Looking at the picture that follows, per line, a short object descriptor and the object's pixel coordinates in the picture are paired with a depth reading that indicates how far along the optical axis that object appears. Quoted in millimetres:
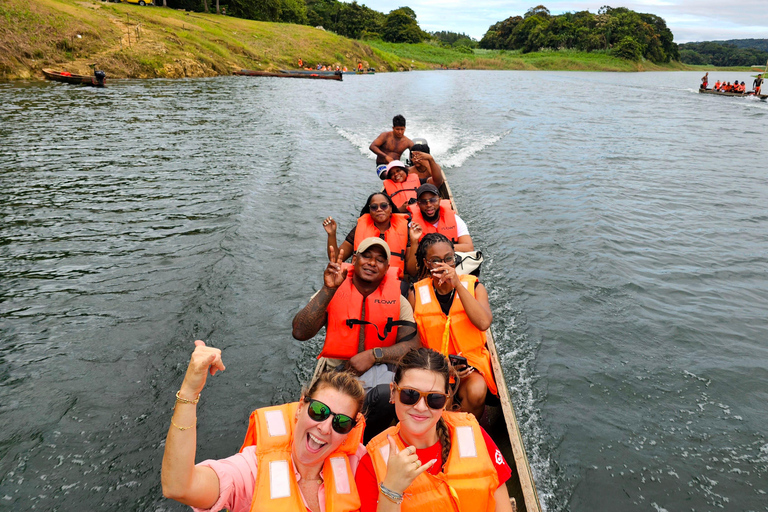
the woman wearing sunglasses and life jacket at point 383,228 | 5566
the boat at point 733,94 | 33128
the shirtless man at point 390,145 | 9820
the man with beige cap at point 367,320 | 3863
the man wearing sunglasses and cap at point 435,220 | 5656
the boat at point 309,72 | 40875
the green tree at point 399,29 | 87562
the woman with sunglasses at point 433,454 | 2443
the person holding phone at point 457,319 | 3787
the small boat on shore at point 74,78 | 23641
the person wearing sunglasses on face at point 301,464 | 2223
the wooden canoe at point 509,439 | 3107
